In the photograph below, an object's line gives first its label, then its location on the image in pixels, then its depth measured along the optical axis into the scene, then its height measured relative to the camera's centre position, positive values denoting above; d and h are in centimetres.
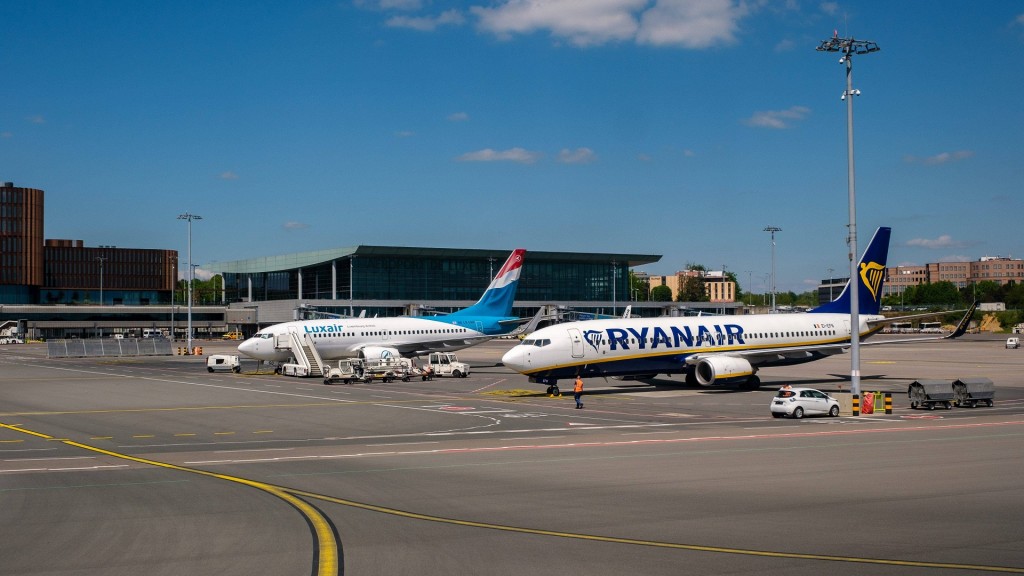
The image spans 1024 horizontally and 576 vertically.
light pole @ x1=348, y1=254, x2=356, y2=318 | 17212 +708
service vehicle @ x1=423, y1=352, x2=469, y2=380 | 7250 -417
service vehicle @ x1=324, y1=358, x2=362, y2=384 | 6638 -401
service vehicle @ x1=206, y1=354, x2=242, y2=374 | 8181 -406
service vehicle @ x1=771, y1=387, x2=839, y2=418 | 4181 -415
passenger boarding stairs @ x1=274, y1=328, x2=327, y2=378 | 7388 -271
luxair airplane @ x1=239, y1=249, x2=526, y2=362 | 7612 -135
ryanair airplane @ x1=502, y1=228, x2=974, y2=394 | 5438 -190
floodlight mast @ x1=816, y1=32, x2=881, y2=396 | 4456 +688
